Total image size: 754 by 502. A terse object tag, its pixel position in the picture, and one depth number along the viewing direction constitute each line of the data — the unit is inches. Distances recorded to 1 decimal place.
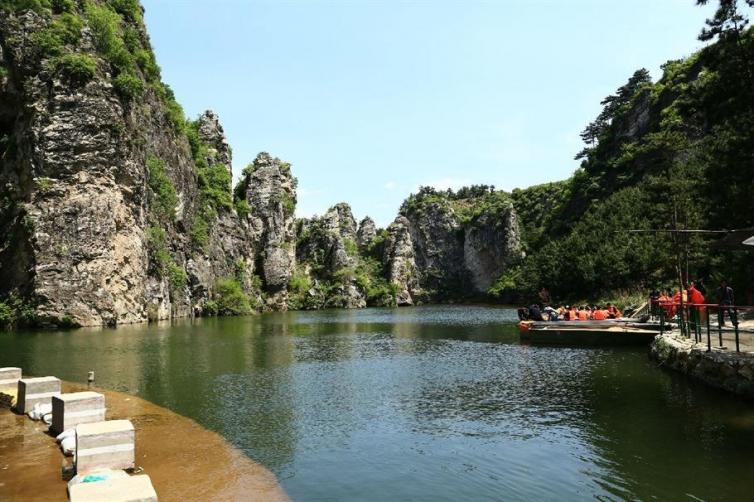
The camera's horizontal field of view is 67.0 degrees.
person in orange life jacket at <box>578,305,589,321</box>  1422.2
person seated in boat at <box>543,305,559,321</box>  1483.1
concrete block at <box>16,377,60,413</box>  575.8
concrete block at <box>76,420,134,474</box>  379.9
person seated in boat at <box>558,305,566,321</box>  1482.5
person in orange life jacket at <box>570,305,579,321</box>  1430.9
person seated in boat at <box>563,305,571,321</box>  1441.9
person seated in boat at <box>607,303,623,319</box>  1458.7
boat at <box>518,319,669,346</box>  1157.1
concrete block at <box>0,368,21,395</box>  644.1
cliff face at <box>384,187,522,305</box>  4830.2
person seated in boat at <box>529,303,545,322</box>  1467.8
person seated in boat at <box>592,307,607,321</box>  1401.3
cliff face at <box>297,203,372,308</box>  4335.6
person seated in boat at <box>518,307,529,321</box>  1549.0
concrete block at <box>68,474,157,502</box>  275.4
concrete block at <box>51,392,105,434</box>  489.4
